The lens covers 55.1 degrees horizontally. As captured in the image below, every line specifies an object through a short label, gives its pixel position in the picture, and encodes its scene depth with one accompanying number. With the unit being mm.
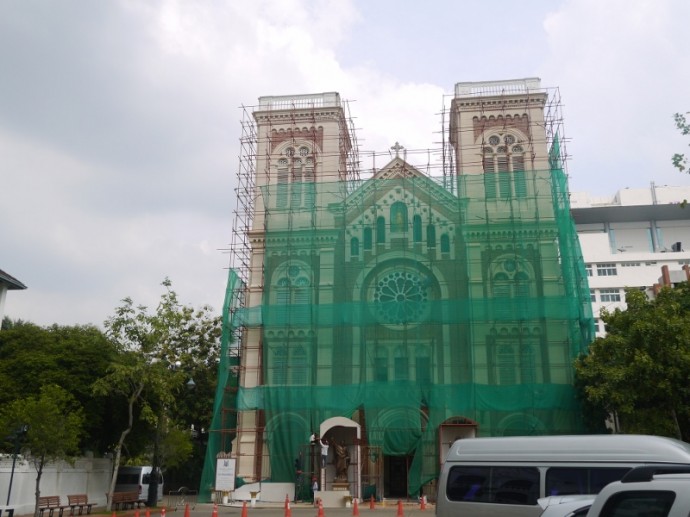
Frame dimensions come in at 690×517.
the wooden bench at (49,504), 20719
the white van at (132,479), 31734
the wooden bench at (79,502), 22891
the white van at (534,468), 9930
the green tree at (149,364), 25281
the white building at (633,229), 66938
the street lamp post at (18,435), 19802
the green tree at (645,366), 21609
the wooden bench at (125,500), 26191
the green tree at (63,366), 25062
